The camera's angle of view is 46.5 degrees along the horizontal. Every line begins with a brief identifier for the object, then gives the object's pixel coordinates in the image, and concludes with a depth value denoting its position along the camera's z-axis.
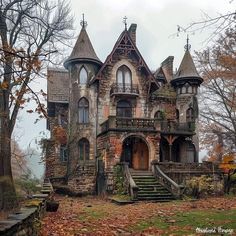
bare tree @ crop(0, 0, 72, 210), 13.37
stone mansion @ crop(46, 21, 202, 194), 22.56
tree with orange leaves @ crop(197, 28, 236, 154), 19.28
